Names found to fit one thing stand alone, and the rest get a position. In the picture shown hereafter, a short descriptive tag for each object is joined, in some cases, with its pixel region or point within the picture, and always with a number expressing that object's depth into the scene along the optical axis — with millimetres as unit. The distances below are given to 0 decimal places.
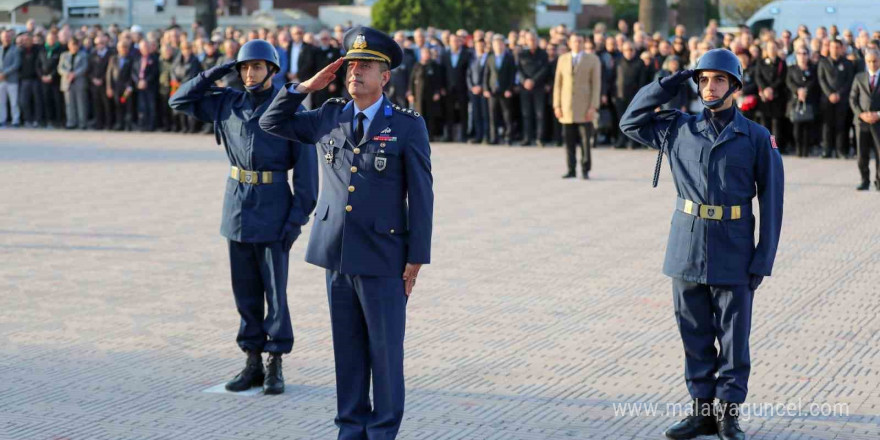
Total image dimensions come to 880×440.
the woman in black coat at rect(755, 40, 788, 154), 20328
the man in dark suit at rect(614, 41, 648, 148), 21547
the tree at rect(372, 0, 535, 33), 59688
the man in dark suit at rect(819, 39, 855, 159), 19578
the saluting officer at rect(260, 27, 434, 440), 5719
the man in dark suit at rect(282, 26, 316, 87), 23750
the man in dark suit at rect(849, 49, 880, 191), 15953
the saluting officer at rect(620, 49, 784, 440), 6273
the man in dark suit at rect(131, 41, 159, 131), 24906
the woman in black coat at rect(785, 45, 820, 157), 19969
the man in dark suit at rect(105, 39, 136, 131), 25172
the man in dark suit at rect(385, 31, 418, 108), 23609
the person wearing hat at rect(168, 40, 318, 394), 7172
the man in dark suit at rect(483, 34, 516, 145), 22297
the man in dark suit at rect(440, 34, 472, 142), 23250
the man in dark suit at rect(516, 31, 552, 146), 22023
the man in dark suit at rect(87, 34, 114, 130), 25531
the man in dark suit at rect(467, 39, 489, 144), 22734
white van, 25281
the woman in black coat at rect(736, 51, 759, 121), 20047
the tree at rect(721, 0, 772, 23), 65812
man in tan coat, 16984
